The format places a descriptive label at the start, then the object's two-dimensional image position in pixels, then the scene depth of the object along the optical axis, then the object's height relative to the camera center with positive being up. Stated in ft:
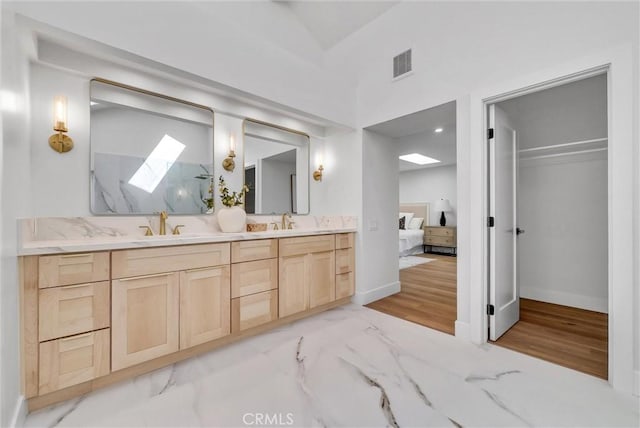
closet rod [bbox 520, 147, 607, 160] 8.99 +2.28
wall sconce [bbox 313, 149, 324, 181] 11.51 +2.14
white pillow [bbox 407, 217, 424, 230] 24.80 -0.73
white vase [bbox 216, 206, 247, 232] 7.98 -0.11
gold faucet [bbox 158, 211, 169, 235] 7.16 -0.18
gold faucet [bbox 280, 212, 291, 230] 10.10 -0.22
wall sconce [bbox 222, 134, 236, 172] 8.66 +1.87
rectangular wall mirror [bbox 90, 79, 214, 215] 6.64 +1.75
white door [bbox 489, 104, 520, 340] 7.36 -0.32
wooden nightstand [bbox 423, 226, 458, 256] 22.20 -1.86
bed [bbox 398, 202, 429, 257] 21.56 -1.32
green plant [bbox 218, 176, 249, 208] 8.41 +0.61
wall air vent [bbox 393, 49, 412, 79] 8.86 +5.19
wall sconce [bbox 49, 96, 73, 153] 5.96 +2.05
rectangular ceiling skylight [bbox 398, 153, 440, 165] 21.36 +4.82
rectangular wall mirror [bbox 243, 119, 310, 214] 9.41 +1.81
